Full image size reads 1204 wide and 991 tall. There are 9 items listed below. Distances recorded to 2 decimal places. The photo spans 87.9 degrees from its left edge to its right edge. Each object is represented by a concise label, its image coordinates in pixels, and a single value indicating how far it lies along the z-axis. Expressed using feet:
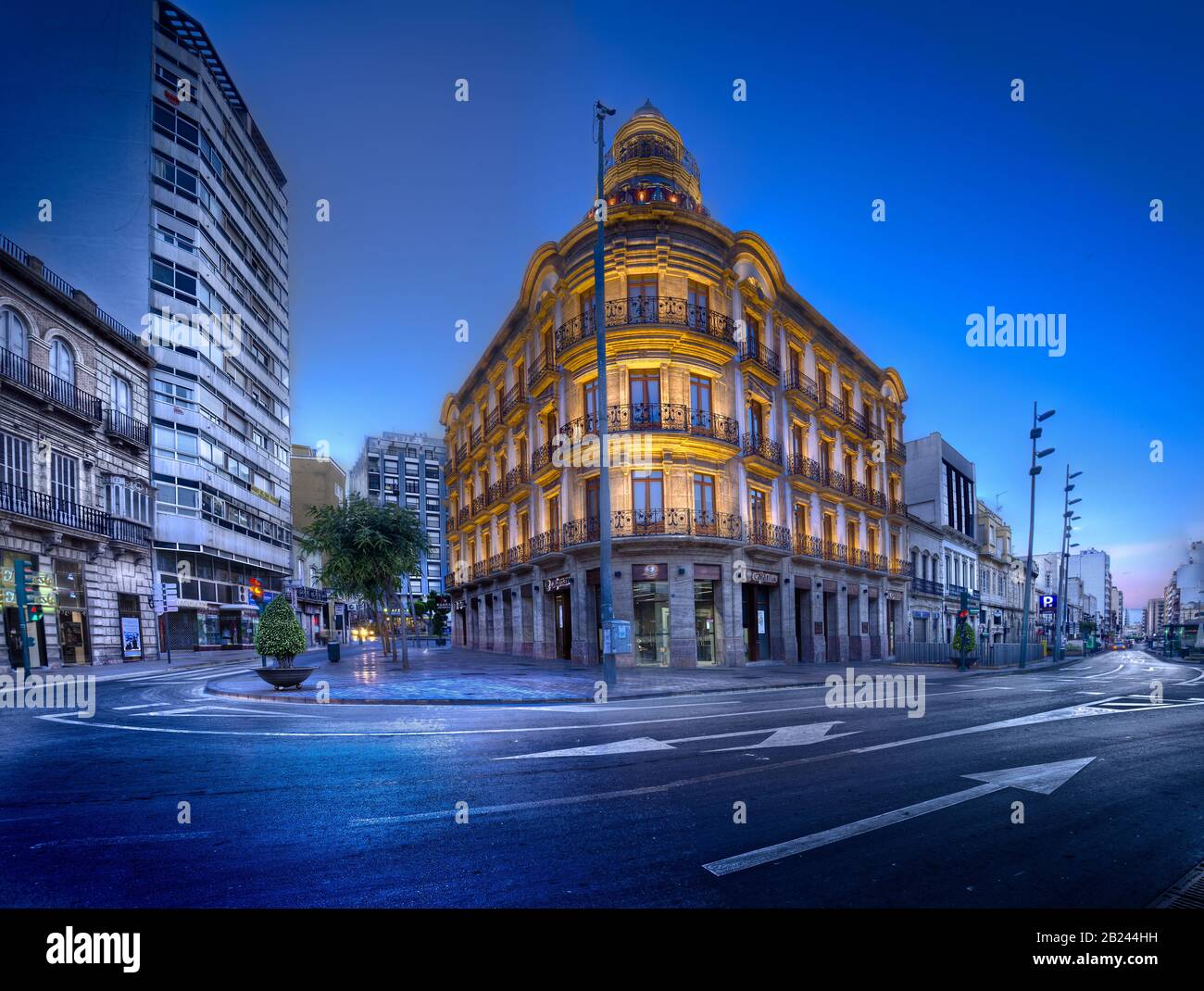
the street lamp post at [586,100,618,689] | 52.42
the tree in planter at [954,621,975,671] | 87.35
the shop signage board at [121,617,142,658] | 102.27
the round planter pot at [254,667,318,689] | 49.55
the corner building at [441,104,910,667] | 77.15
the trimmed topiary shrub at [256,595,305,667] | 49.70
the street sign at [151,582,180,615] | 101.09
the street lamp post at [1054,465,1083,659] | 135.74
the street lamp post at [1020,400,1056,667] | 100.12
